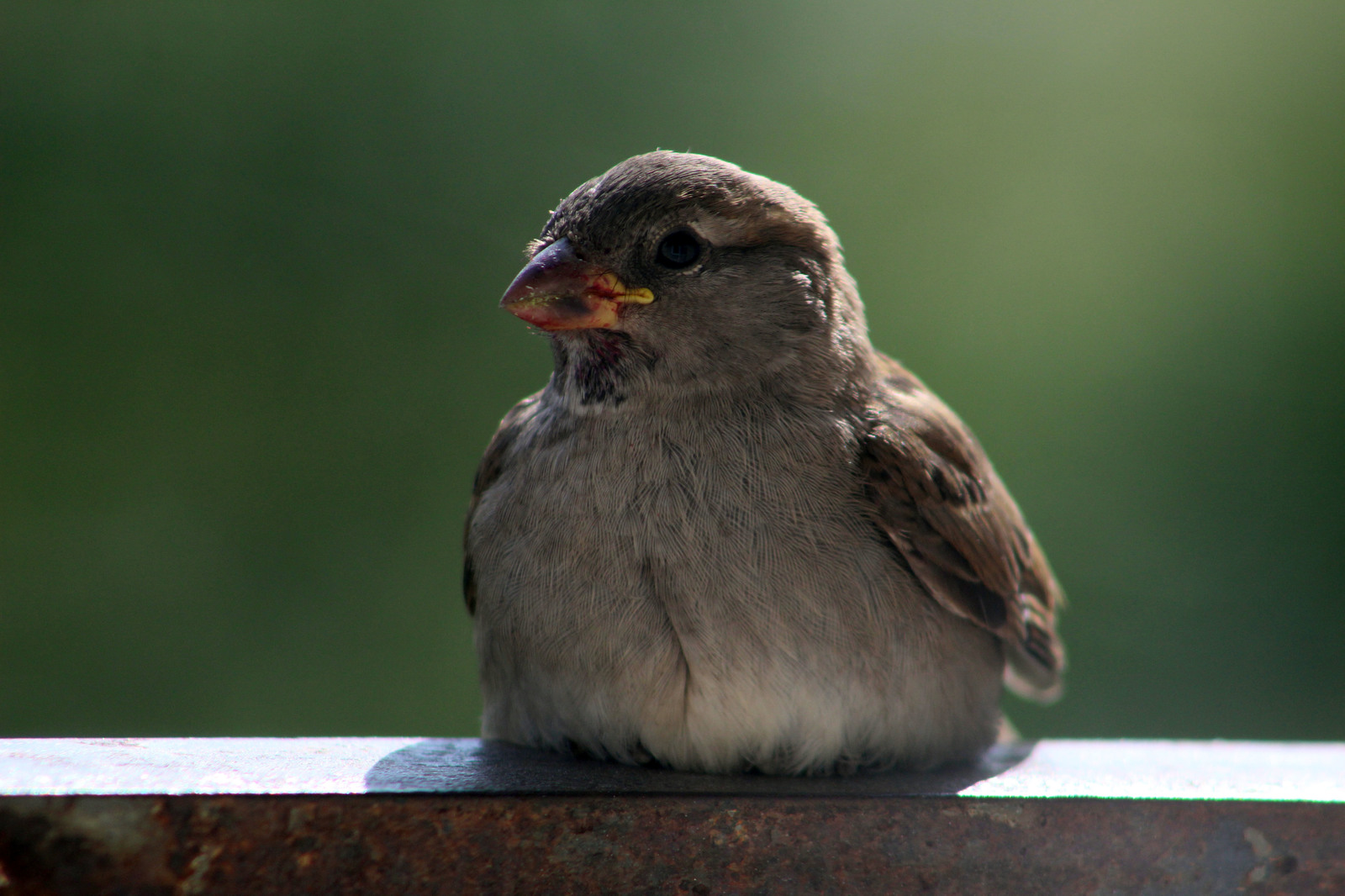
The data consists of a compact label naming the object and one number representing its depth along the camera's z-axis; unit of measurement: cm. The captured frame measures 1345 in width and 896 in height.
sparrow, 147
